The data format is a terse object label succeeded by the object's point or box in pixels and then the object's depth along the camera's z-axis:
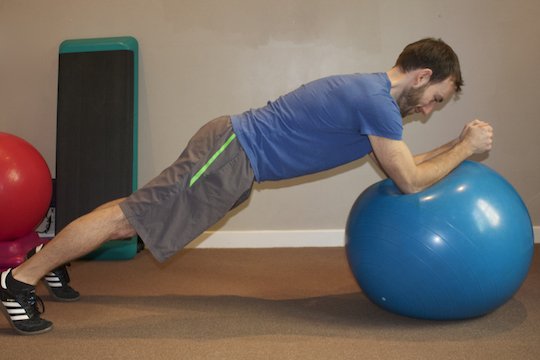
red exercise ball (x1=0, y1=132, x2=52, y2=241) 2.07
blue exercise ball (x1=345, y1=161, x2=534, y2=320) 1.43
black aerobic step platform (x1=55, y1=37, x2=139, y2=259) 2.73
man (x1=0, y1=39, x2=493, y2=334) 1.50
